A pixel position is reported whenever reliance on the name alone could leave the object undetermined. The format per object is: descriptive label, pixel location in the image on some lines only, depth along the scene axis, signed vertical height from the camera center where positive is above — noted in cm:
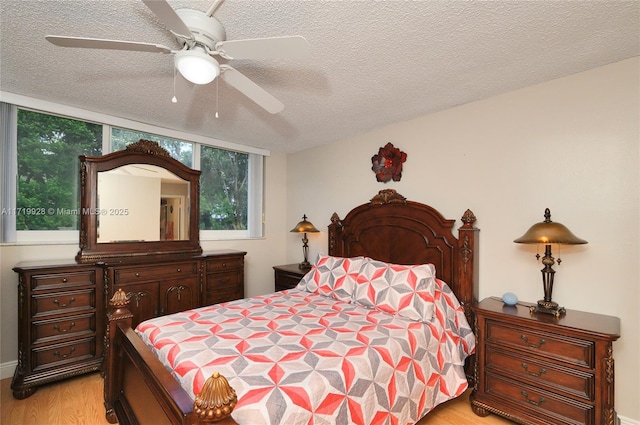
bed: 135 -76
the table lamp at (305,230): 378 -22
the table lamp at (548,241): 196 -17
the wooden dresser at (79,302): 240 -84
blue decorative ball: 223 -63
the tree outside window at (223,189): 387 +31
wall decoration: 318 +55
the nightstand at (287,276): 361 -79
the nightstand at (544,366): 174 -97
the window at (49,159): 263 +47
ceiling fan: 132 +77
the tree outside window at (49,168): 271 +40
